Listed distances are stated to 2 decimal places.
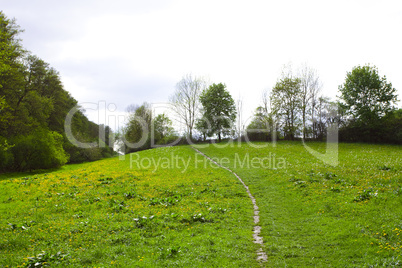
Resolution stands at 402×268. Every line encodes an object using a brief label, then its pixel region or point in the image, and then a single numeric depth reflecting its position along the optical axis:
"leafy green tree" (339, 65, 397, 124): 53.84
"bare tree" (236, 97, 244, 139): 77.14
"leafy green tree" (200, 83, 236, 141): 68.94
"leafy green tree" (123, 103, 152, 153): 72.40
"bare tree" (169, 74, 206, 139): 78.81
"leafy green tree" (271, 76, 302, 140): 60.41
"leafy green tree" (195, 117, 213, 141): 70.50
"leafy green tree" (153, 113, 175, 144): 75.32
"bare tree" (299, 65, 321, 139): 63.67
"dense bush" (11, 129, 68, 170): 39.69
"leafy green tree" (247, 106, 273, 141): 62.66
